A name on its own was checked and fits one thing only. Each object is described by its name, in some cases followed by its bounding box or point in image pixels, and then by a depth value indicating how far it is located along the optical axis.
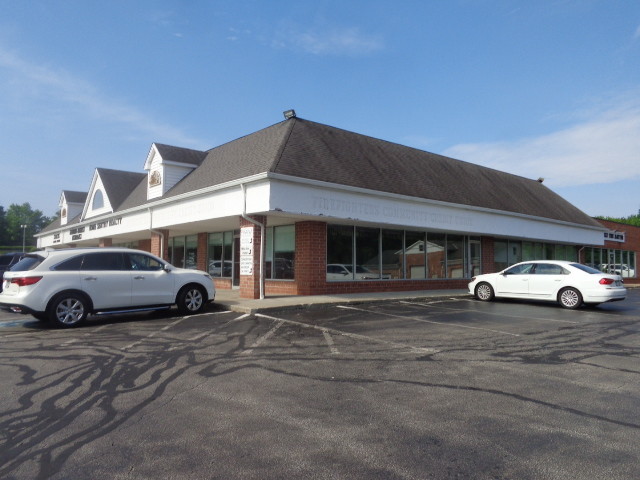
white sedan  13.23
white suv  9.45
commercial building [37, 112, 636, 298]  14.51
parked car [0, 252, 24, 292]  18.80
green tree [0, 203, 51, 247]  110.46
